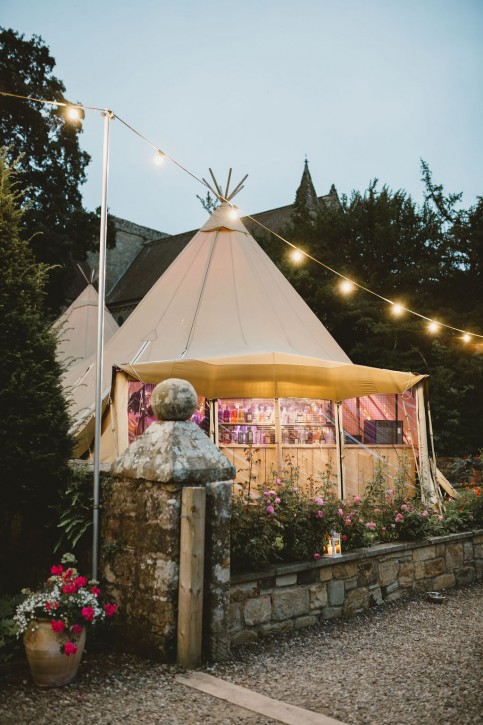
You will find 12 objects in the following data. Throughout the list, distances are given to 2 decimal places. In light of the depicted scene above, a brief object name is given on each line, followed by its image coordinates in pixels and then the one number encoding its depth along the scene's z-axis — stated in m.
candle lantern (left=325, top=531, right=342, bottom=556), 4.64
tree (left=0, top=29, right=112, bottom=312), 15.42
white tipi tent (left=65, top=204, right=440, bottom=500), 7.26
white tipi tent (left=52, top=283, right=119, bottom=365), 13.39
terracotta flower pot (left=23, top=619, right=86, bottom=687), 2.98
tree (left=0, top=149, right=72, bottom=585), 3.71
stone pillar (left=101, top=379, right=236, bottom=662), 3.37
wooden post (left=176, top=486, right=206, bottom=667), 3.30
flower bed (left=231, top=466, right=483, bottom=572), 4.12
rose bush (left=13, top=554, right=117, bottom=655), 3.05
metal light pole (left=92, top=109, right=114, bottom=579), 3.69
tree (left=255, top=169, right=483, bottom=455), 13.27
